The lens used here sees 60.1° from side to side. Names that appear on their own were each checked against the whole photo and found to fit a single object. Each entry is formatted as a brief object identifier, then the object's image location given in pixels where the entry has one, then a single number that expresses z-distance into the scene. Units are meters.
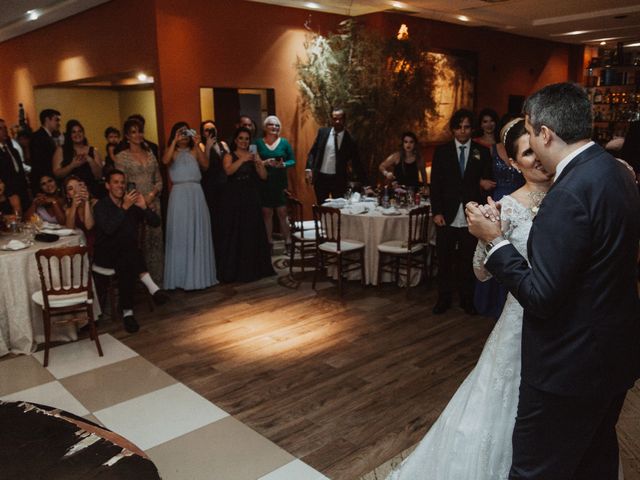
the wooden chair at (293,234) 6.26
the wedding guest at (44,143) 6.80
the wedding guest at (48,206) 5.22
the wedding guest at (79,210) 4.90
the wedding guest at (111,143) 6.74
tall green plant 7.69
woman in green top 7.22
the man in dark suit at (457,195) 4.79
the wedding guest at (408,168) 6.56
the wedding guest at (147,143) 5.78
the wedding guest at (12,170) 5.95
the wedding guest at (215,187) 6.16
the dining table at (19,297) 4.29
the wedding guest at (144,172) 5.59
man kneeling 4.88
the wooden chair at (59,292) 4.02
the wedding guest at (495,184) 4.50
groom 1.49
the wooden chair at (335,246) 5.67
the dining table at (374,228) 5.82
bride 2.19
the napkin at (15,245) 4.32
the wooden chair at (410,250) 5.57
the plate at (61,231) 4.71
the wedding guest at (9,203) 5.14
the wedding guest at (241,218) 6.09
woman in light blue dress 5.79
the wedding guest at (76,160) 6.07
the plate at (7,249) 4.32
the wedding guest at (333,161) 7.10
